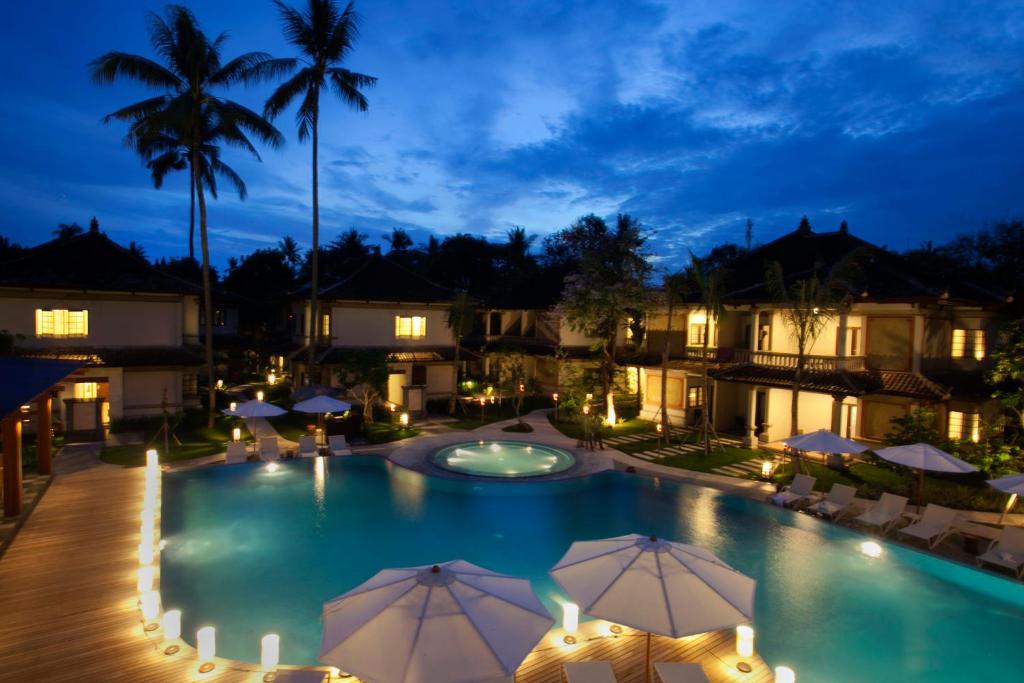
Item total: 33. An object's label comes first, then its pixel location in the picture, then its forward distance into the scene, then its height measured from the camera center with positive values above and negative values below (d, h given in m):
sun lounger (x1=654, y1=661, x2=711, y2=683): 7.14 -4.64
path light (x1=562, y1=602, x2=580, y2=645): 8.85 -4.84
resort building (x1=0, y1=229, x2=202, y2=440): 22.42 -0.47
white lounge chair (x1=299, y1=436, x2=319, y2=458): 21.03 -5.10
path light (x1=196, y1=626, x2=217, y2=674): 7.72 -4.68
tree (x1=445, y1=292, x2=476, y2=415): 29.81 +0.03
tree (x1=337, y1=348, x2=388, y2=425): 25.77 -2.67
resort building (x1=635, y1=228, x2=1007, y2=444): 20.27 -1.18
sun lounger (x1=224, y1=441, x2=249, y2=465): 19.75 -5.03
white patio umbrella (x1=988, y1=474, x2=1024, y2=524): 12.31 -3.62
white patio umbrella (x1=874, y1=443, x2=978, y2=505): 13.99 -3.51
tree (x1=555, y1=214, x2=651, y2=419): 26.28 +1.89
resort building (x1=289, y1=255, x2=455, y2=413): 29.48 -0.60
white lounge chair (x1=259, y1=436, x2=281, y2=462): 20.27 -5.00
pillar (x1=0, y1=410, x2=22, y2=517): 11.55 -3.35
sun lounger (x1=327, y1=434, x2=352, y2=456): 21.10 -5.07
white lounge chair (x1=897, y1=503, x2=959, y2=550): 13.35 -4.97
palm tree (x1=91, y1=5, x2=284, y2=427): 22.67 +9.36
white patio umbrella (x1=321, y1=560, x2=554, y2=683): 5.52 -3.38
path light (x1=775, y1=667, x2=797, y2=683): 7.24 -4.68
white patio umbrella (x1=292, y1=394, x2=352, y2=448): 20.86 -3.42
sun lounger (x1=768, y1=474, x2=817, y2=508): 16.00 -5.10
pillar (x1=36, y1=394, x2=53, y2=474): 14.22 -3.45
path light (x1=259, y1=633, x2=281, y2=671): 7.68 -4.76
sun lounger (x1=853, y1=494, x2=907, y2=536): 14.30 -5.03
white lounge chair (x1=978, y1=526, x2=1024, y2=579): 11.84 -5.02
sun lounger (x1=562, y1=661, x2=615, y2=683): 7.16 -4.67
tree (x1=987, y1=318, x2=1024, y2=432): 17.14 -1.10
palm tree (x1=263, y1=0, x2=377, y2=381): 24.86 +11.53
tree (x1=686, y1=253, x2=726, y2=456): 21.80 +1.18
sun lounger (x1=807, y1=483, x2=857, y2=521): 15.20 -5.09
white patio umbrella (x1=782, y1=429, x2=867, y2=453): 16.30 -3.61
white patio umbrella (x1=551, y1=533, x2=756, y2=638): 6.73 -3.50
